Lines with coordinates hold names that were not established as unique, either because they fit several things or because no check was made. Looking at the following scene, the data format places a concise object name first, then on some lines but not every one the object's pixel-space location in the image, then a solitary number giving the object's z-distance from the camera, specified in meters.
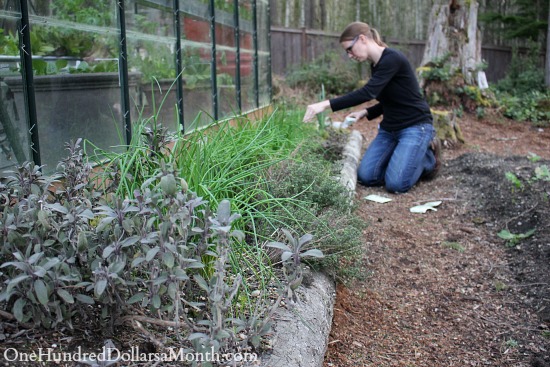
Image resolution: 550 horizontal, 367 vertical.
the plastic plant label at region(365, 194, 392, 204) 4.76
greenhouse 2.69
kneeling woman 4.96
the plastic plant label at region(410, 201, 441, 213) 4.47
